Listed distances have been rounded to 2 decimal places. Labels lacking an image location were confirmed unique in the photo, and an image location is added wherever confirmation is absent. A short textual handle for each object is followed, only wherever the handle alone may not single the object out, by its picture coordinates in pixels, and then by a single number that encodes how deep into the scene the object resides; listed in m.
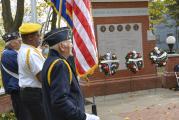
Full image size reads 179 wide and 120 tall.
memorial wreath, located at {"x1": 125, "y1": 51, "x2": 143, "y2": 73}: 13.26
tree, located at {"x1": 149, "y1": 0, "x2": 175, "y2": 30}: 24.95
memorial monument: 13.20
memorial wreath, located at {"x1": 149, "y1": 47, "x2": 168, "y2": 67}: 13.62
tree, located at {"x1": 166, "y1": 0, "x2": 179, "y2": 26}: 32.18
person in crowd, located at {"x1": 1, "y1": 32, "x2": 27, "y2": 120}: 6.21
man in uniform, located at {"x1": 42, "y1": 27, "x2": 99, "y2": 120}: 3.91
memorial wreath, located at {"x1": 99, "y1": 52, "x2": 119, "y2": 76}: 12.82
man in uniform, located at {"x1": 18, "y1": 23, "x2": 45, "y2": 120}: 5.40
